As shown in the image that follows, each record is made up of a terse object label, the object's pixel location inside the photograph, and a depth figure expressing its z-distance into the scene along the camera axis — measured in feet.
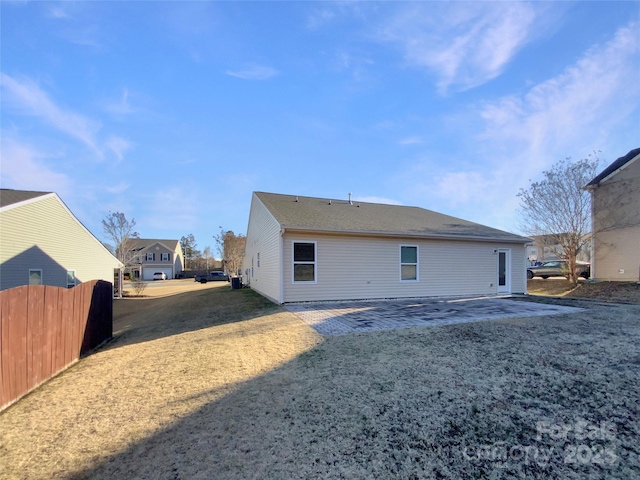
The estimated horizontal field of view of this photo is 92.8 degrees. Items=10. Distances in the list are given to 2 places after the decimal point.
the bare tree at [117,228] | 96.63
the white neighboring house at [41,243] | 40.70
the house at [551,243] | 53.64
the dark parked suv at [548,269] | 68.37
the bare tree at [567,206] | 51.96
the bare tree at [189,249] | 220.31
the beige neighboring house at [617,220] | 47.57
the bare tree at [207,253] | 202.69
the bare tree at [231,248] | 132.67
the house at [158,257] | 165.78
